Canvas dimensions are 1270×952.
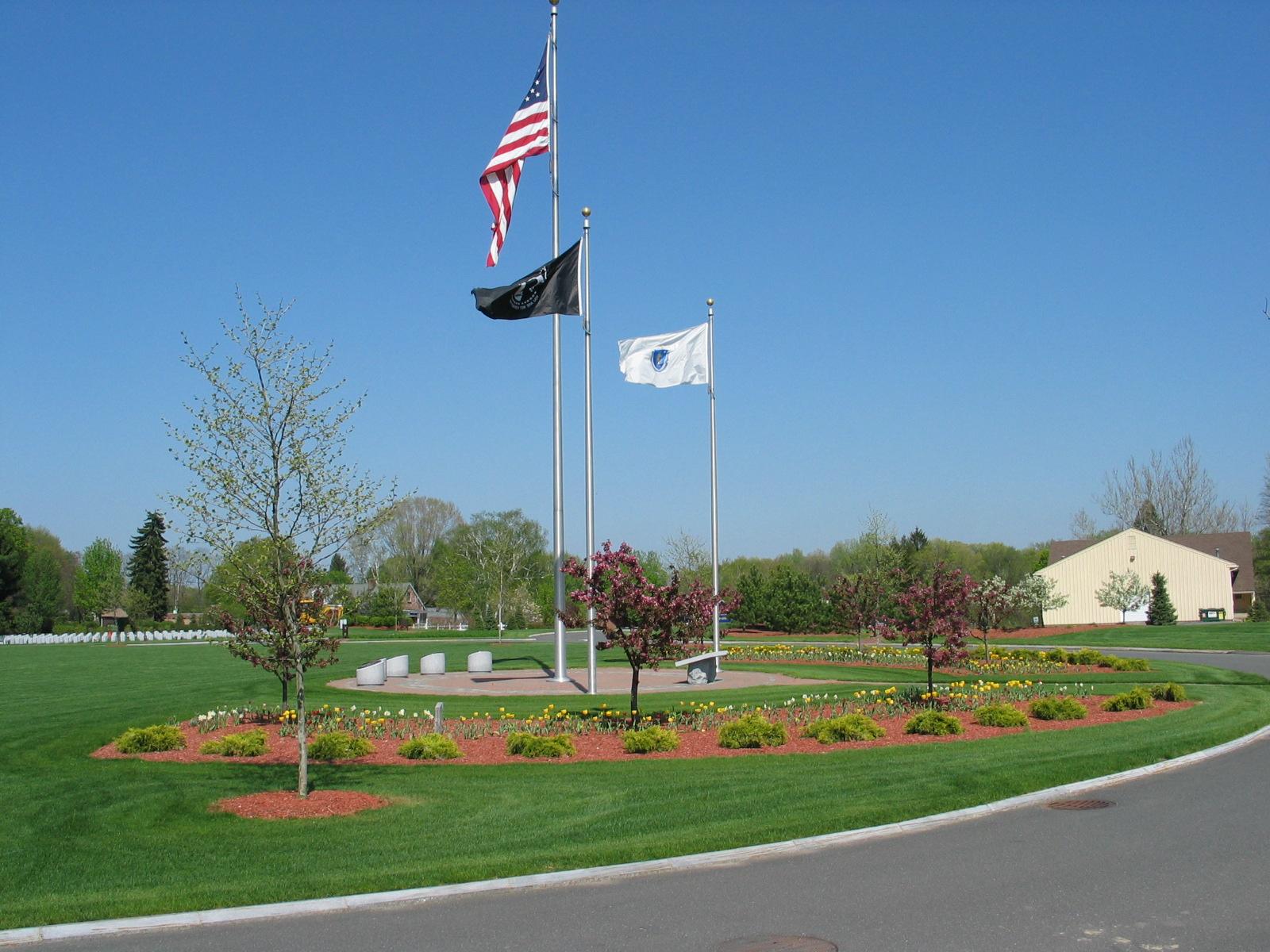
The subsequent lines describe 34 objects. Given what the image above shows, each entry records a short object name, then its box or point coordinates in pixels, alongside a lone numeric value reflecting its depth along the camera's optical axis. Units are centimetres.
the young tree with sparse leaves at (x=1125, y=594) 5591
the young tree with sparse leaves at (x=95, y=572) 8738
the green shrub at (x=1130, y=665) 2742
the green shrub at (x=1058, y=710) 1761
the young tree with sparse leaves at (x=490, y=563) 6662
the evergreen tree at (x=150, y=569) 7912
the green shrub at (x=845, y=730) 1577
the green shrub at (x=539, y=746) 1462
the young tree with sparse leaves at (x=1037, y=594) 4125
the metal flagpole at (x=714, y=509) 2662
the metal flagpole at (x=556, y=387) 2253
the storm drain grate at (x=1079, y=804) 1047
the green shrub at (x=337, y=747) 1477
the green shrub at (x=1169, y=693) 1948
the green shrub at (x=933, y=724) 1620
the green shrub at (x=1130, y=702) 1833
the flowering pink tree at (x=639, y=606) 1593
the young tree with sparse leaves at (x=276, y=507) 1076
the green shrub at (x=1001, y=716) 1689
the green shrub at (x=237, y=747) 1526
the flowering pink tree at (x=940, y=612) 1870
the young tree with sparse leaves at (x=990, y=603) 2912
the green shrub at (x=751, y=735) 1545
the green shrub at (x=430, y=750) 1465
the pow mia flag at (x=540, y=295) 2123
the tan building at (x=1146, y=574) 5759
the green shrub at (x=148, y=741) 1568
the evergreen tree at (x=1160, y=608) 5309
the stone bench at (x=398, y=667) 2778
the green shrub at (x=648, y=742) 1502
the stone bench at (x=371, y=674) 2541
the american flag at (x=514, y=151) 2159
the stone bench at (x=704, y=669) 2511
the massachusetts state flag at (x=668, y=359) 2506
